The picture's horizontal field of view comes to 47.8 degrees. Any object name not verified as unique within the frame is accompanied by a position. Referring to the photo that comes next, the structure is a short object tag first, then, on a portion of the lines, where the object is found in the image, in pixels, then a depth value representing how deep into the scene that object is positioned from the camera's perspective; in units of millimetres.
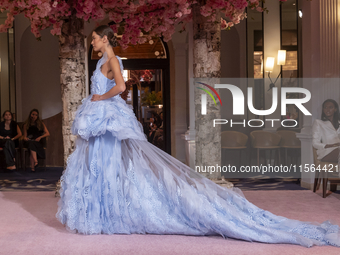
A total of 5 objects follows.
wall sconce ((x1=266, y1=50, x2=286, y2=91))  7738
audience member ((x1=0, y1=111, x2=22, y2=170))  7258
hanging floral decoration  3854
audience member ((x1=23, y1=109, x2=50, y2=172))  7473
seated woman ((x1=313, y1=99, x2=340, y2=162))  4699
